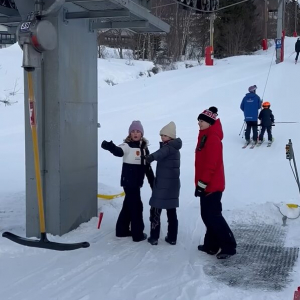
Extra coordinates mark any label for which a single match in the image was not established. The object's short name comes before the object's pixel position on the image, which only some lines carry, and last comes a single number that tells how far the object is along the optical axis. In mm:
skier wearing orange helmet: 13922
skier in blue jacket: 14117
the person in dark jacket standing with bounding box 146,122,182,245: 6238
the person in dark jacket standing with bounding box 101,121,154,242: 6430
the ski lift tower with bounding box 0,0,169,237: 6211
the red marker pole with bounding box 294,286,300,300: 4035
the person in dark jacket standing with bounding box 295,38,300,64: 25244
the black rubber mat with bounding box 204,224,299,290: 5160
